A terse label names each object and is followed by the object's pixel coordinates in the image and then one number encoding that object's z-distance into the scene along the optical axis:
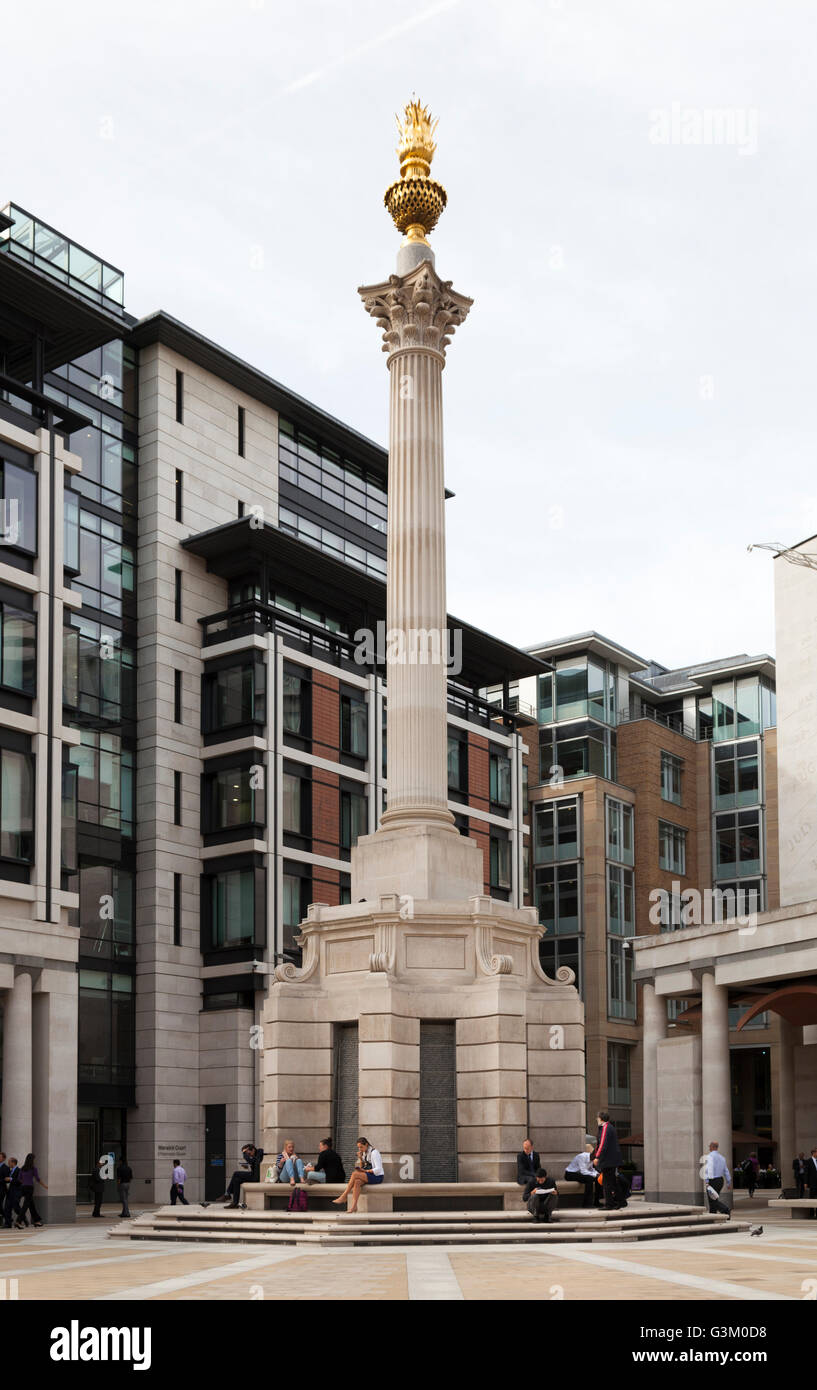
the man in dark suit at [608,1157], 29.38
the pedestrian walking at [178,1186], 45.78
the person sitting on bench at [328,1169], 29.77
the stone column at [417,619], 33.97
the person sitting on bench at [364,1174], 28.06
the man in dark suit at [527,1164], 29.47
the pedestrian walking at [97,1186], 46.90
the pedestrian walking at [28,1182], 41.28
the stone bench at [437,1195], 28.36
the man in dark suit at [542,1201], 27.89
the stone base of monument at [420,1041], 30.83
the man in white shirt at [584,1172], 30.31
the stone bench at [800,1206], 37.41
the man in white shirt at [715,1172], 33.94
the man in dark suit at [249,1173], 32.38
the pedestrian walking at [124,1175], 47.55
